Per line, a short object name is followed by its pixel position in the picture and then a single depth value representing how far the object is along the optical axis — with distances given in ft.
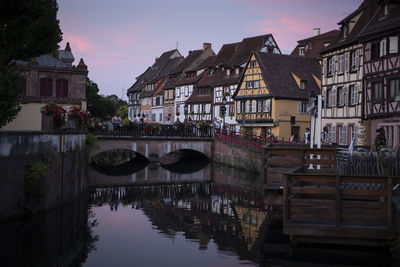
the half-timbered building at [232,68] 177.68
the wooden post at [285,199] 38.81
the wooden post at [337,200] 37.77
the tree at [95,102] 260.01
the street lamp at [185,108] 211.45
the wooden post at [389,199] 36.76
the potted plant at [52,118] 61.62
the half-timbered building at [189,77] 213.05
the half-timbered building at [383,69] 87.35
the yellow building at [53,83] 126.21
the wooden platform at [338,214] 37.55
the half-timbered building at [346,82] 104.63
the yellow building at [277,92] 149.69
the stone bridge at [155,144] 126.82
